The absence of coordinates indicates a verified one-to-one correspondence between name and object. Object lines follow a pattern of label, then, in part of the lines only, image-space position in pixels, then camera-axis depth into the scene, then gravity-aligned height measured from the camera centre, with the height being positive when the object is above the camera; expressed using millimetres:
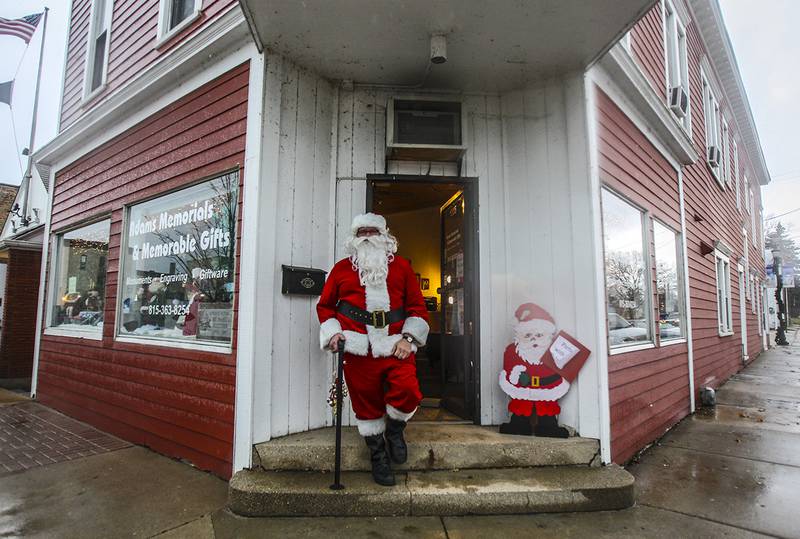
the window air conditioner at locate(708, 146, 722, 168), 8375 +3015
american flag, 10094 +6521
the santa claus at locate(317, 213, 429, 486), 2943 -165
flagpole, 11648 +3726
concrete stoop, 2748 -1171
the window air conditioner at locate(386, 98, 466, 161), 3771 +1585
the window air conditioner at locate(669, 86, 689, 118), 6109 +2979
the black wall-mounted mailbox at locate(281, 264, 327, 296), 3416 +212
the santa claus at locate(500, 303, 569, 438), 3414 -568
